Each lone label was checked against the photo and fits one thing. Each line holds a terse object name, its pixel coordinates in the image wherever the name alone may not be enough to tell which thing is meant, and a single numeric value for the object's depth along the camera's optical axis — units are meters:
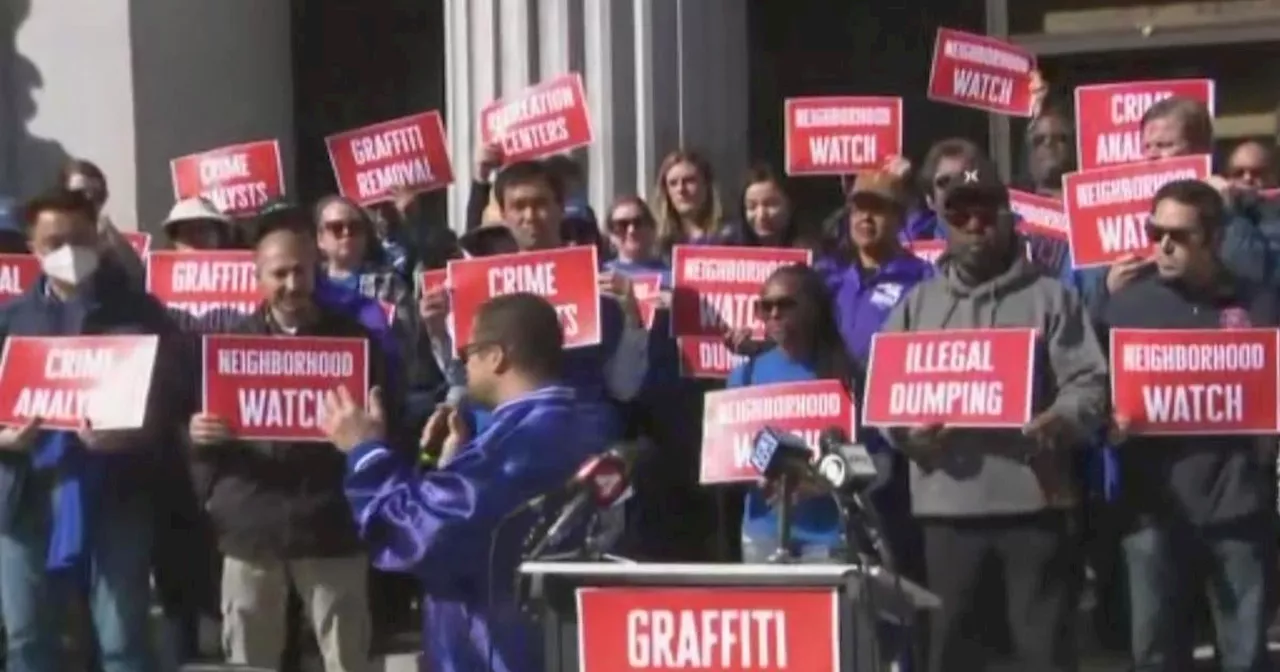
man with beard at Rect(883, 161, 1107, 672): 7.88
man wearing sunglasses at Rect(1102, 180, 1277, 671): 8.22
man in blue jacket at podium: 6.13
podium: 5.50
